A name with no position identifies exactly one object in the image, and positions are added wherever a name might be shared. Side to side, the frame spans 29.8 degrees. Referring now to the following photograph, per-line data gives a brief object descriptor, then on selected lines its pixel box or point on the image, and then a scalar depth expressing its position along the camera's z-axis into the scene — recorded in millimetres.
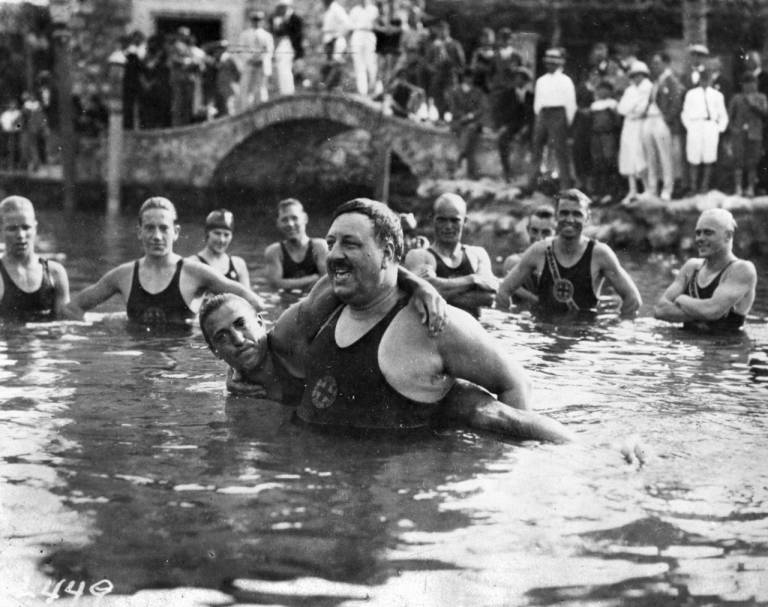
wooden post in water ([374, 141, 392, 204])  27172
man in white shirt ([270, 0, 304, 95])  27562
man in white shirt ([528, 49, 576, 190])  21516
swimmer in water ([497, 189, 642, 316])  12891
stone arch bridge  27938
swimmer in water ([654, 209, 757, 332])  12070
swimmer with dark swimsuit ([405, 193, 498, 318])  11672
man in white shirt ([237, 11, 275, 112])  27703
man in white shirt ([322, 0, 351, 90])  26406
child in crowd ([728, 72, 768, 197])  20203
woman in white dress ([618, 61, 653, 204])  20328
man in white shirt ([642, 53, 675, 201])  20312
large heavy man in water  7438
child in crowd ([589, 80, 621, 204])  21062
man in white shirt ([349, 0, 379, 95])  25953
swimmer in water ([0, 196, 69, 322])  12312
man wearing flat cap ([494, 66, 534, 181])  22625
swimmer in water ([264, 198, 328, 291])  14570
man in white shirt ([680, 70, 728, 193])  19969
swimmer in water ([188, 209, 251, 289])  13281
